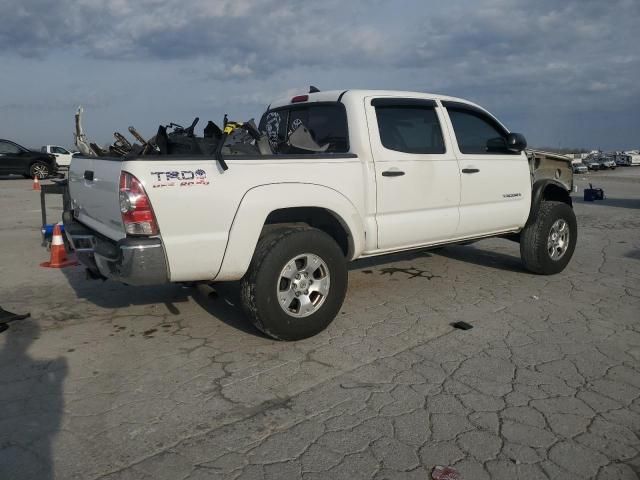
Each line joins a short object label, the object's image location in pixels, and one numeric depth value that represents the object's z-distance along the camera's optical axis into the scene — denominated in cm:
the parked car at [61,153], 2856
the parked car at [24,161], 2048
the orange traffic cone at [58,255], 646
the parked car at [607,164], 4365
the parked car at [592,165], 4291
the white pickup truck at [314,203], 344
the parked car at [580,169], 3569
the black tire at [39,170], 2106
